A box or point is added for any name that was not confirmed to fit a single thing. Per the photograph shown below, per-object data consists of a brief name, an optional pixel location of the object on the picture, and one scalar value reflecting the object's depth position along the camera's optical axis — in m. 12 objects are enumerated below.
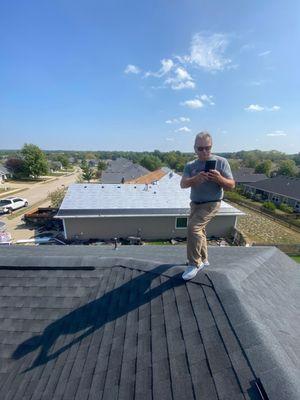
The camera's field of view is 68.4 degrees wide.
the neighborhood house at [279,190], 34.53
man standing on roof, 3.23
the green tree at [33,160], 52.48
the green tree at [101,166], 71.01
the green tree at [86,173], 48.36
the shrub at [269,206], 30.93
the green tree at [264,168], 67.38
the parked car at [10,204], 25.44
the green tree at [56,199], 26.08
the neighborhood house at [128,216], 17.36
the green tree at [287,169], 63.67
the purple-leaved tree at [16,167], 54.58
